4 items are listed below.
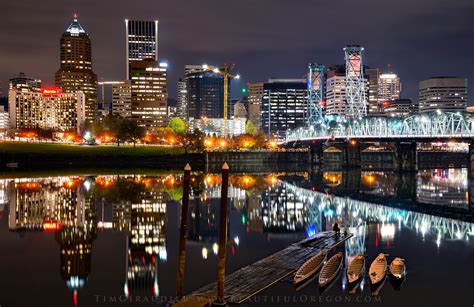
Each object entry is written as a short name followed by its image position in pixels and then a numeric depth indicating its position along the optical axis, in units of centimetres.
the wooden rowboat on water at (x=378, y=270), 2778
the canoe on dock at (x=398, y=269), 2905
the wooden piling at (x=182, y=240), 2481
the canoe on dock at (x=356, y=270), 2784
